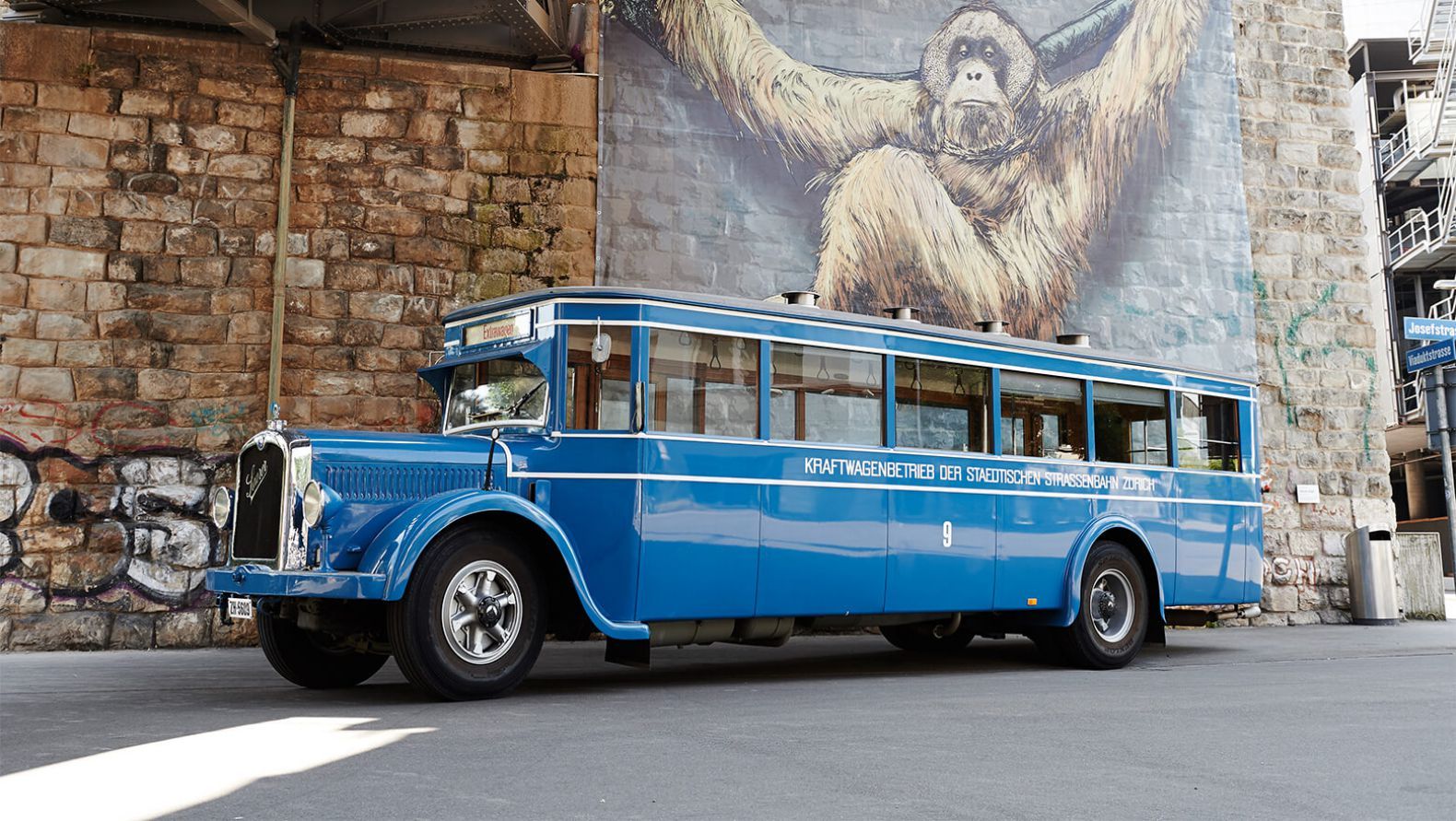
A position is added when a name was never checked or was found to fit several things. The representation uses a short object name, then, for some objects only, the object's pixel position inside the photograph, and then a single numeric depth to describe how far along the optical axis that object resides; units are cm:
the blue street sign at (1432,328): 1388
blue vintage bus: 671
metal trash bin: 1505
